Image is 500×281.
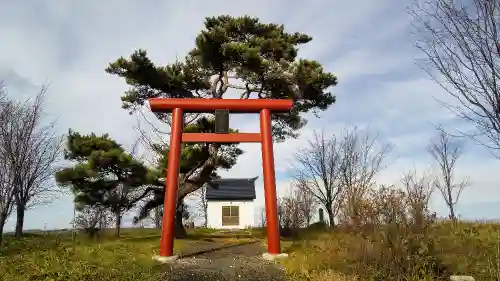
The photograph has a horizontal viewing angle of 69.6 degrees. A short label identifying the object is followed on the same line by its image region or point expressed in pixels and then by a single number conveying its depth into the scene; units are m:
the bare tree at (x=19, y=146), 11.01
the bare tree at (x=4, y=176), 10.31
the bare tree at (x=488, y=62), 4.86
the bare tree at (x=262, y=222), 25.42
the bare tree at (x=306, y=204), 18.83
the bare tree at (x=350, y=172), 15.85
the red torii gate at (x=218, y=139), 9.41
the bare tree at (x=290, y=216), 16.68
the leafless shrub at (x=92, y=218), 14.20
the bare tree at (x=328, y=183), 16.52
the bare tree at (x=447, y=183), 21.88
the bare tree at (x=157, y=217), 26.30
